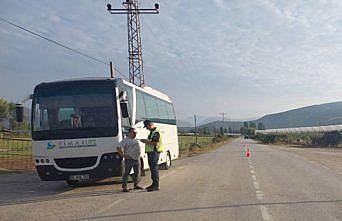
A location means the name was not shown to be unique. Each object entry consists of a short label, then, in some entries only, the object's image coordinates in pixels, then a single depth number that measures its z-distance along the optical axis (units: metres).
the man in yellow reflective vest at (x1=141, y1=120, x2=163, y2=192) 12.15
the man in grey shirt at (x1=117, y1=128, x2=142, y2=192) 12.23
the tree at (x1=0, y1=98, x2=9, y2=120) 92.23
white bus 12.46
